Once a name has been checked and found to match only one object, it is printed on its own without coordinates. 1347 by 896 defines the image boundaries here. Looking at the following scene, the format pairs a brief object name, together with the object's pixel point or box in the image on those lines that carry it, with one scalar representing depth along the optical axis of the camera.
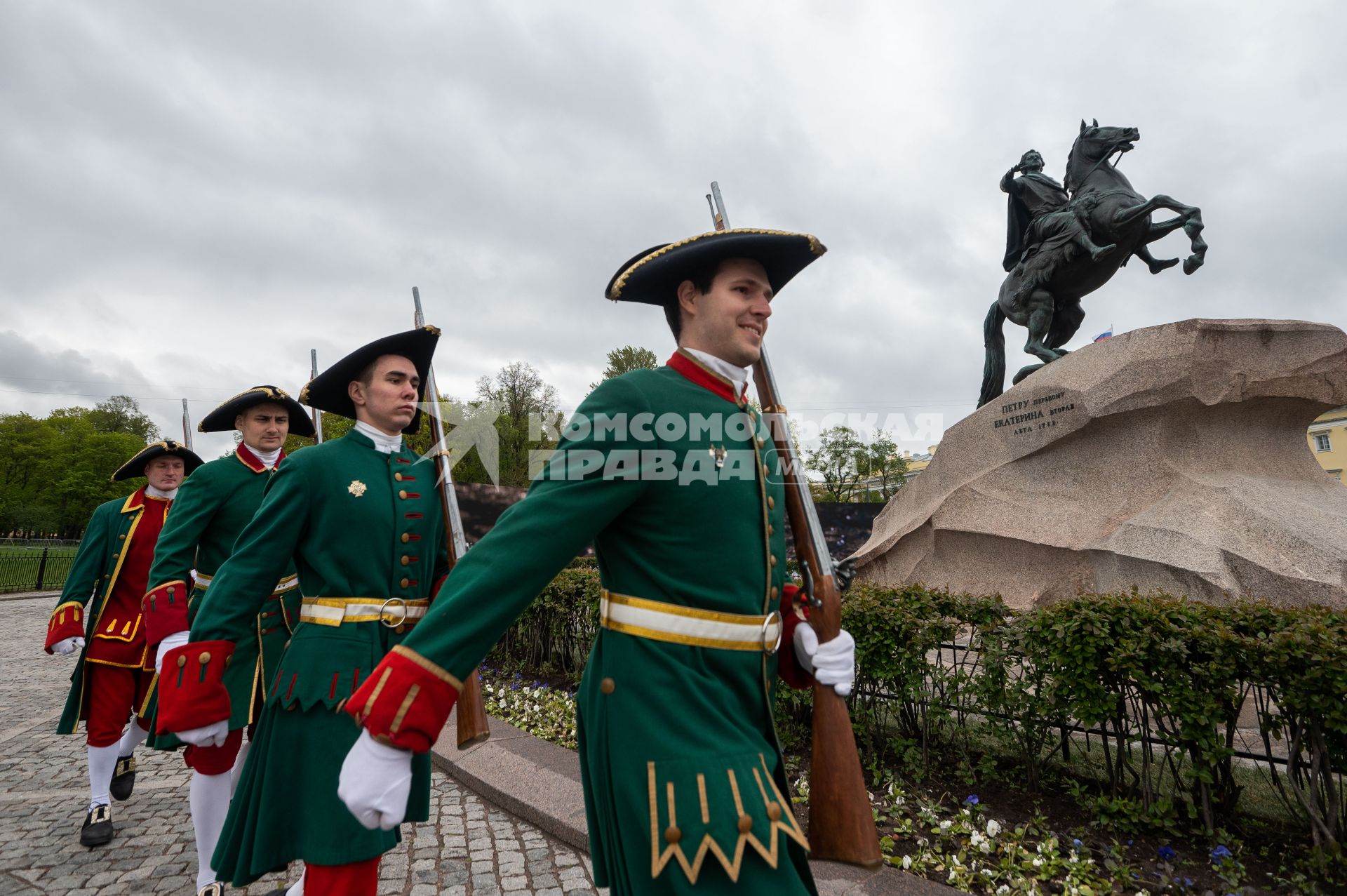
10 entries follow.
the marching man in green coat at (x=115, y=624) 4.81
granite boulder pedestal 6.46
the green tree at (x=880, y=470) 54.34
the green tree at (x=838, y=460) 52.28
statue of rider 9.53
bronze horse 9.09
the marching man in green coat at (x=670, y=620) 1.44
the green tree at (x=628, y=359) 41.16
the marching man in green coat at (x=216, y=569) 3.51
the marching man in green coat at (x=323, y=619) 2.51
